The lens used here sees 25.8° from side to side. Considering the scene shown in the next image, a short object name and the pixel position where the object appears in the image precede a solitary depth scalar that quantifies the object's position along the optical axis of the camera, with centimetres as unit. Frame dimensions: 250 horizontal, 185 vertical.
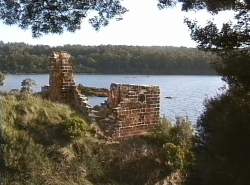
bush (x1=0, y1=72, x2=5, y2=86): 2270
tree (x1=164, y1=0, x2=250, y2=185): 586
